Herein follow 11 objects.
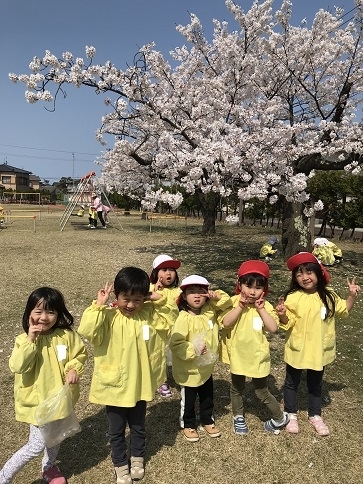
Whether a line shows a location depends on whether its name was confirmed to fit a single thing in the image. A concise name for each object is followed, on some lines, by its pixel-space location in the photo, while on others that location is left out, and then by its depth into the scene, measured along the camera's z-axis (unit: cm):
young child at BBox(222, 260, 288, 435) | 310
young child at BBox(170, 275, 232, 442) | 304
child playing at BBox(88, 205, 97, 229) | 2050
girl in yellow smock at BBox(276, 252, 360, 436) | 328
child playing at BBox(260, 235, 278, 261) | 1107
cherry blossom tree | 795
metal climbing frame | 2119
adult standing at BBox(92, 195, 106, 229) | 2055
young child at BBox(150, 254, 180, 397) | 356
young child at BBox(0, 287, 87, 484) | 253
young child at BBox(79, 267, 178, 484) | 266
